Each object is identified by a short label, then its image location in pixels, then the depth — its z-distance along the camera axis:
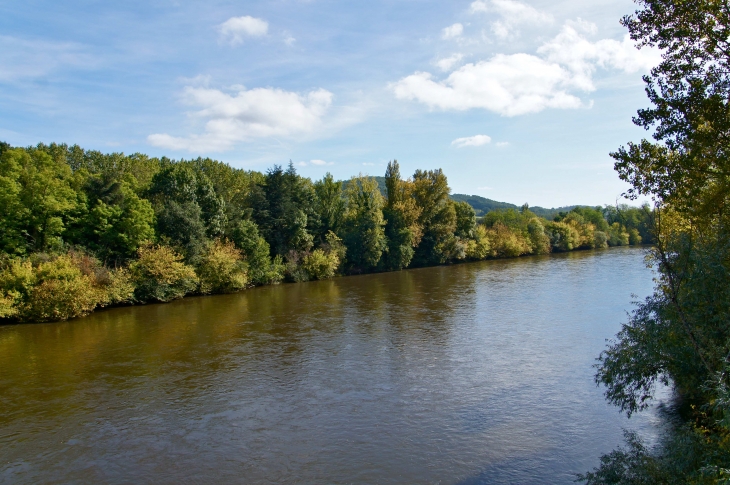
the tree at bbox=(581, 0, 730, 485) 10.42
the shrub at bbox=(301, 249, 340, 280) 54.41
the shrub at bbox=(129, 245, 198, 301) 38.31
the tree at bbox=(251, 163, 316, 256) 53.53
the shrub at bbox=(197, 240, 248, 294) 43.19
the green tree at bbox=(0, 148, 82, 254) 34.41
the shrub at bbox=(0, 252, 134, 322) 30.42
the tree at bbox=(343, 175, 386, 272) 60.31
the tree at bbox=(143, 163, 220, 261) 42.03
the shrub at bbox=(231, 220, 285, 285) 47.78
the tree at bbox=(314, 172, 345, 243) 61.34
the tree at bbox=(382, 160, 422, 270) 63.53
